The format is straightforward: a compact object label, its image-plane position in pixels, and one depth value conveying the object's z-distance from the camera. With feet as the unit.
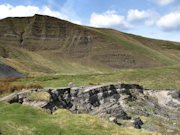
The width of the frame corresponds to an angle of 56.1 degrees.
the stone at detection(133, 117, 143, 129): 55.53
